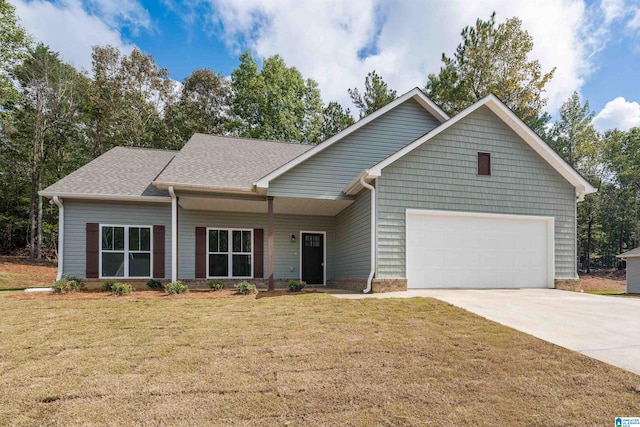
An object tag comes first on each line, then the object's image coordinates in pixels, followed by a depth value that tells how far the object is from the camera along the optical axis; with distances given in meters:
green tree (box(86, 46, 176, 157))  25.42
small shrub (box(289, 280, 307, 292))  9.23
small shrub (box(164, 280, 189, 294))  9.02
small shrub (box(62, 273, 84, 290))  9.90
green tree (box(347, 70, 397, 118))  25.83
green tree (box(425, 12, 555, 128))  21.44
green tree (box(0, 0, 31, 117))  17.75
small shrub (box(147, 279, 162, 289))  10.41
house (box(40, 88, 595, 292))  9.69
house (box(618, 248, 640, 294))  21.41
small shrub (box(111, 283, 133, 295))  8.91
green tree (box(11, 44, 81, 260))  21.56
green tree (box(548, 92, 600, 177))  30.39
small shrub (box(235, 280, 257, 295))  8.91
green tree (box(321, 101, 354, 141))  27.89
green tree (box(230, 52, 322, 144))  27.43
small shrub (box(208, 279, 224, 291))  9.55
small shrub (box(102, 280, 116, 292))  9.47
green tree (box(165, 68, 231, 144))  28.02
